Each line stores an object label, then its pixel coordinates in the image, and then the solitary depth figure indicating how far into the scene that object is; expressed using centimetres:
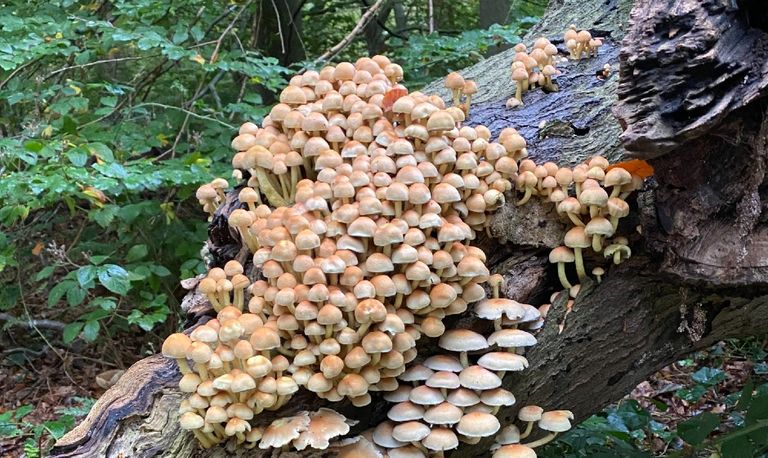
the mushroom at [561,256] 243
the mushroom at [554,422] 235
